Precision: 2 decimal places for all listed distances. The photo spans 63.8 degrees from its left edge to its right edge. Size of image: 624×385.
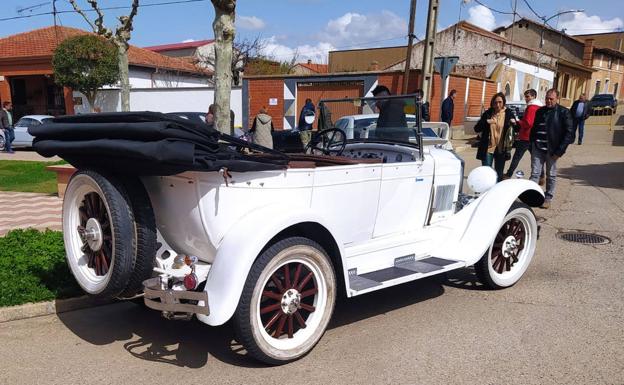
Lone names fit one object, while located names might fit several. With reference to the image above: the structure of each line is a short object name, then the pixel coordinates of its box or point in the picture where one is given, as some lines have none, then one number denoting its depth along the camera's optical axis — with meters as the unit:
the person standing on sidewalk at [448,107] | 15.04
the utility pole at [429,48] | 13.74
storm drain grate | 6.34
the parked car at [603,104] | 33.19
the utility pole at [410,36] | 14.89
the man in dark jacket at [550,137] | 7.75
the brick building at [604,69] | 43.25
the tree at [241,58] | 32.42
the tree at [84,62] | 22.47
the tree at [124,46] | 12.07
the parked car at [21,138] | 18.84
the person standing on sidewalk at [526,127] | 8.43
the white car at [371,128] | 4.86
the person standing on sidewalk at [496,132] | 7.82
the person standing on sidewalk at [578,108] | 11.99
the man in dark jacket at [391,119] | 4.55
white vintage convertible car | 2.96
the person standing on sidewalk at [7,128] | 17.28
